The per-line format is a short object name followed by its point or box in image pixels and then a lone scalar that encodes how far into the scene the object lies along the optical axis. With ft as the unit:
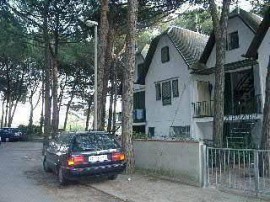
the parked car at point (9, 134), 85.31
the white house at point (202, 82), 45.71
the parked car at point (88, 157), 25.21
